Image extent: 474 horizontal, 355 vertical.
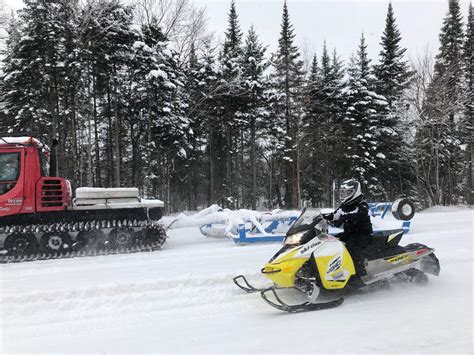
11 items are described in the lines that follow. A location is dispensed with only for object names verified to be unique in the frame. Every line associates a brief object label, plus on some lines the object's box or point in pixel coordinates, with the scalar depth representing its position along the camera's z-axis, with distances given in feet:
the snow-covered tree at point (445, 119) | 72.09
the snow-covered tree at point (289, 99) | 79.97
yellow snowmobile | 13.14
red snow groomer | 25.03
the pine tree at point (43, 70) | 62.28
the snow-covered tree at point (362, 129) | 79.82
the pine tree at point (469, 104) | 85.76
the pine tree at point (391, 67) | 87.20
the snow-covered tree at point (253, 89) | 77.10
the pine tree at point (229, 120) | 75.92
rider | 14.70
